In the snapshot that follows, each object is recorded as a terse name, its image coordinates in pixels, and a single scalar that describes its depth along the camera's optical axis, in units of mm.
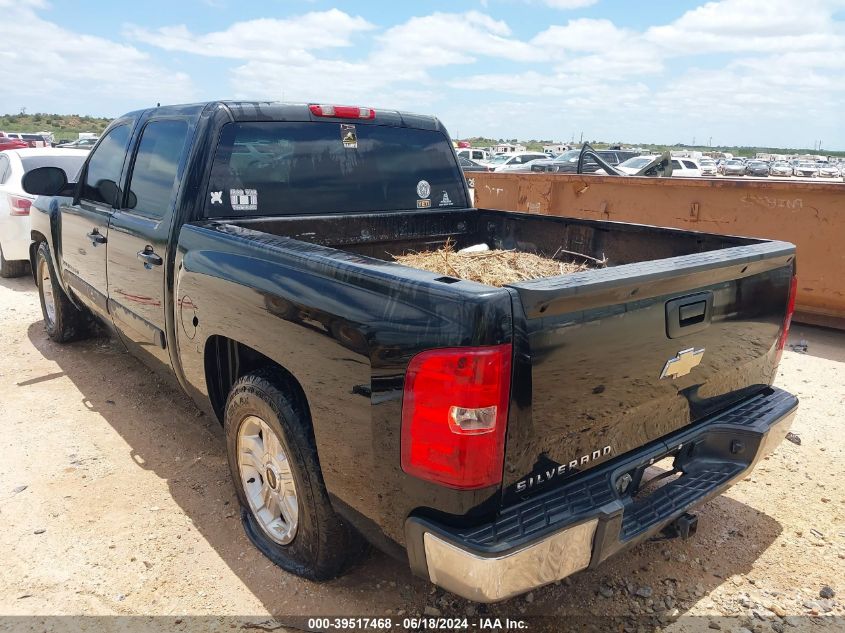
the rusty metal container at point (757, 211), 6309
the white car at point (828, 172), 50188
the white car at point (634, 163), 19722
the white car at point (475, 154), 31625
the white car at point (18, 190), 7676
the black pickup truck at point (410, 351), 1899
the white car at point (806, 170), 51250
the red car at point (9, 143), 22691
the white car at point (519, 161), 24678
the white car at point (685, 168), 19508
